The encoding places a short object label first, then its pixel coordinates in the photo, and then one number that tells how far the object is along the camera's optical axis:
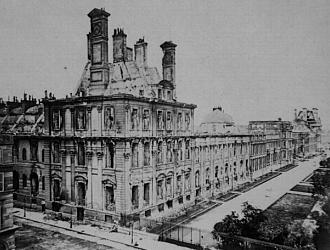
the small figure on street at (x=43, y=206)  33.72
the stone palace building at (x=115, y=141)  28.93
